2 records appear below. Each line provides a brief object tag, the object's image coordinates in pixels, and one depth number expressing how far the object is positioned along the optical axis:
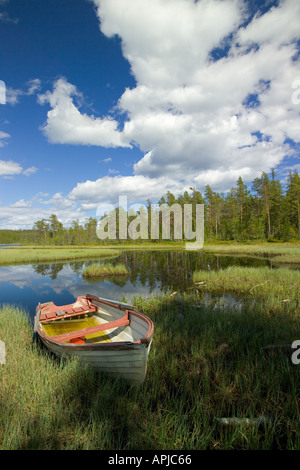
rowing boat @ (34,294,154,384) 4.34
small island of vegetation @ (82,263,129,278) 23.52
